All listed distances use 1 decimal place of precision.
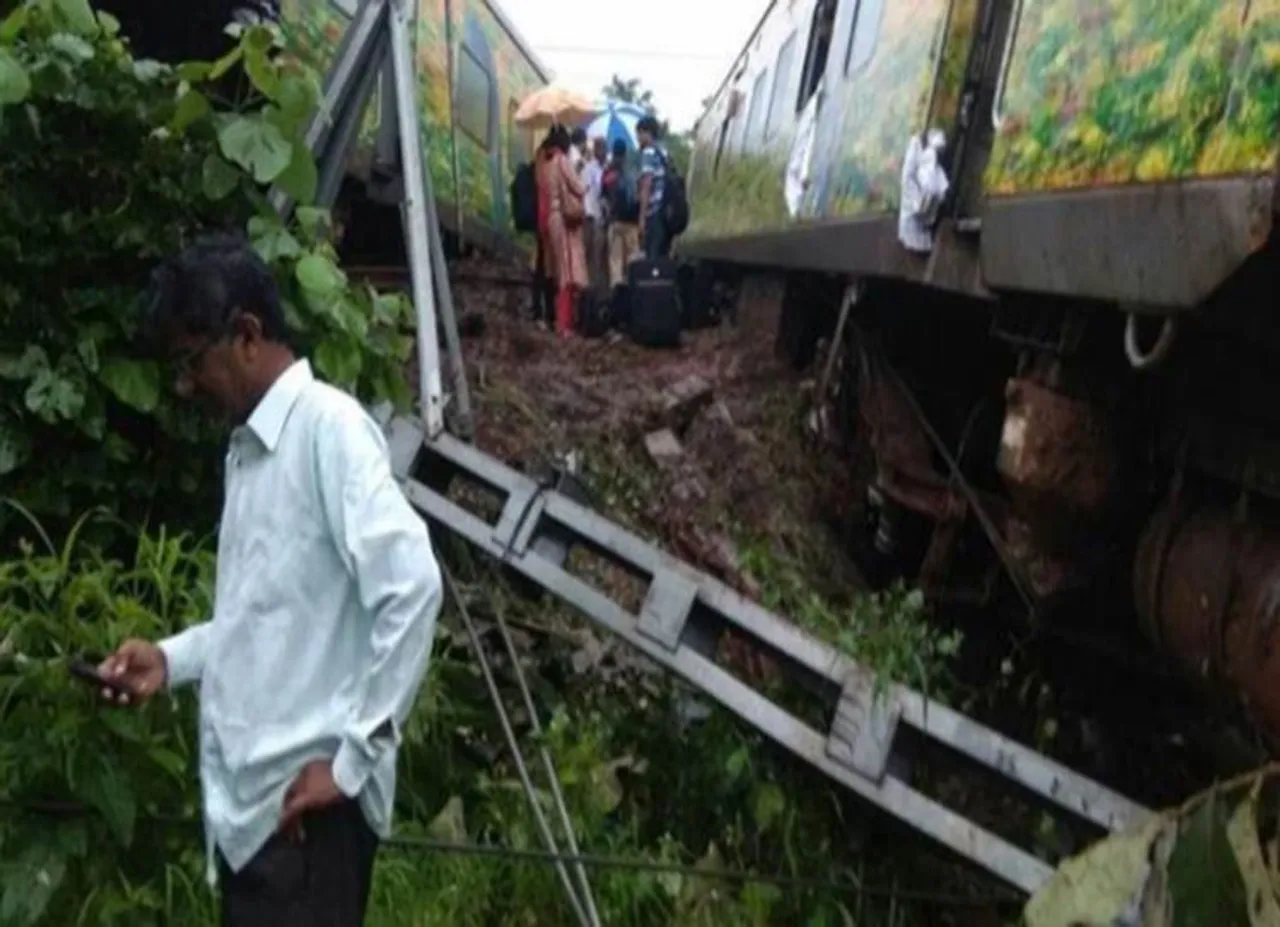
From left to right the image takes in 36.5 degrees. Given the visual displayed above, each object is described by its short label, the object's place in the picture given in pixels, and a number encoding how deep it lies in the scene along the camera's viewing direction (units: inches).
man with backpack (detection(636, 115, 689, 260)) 613.9
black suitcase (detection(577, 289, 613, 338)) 553.6
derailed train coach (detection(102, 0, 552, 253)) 292.0
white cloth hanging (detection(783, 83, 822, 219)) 343.6
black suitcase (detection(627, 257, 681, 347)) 534.9
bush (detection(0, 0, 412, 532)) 188.1
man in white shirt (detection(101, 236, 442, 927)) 109.3
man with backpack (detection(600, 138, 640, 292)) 637.9
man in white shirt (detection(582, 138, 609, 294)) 620.4
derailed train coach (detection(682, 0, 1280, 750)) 127.4
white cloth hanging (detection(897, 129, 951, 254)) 208.8
